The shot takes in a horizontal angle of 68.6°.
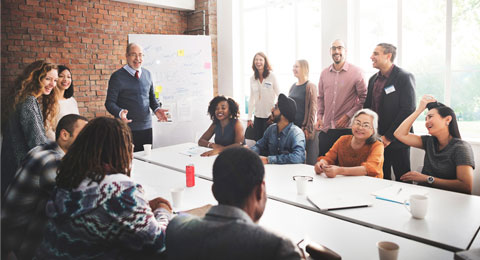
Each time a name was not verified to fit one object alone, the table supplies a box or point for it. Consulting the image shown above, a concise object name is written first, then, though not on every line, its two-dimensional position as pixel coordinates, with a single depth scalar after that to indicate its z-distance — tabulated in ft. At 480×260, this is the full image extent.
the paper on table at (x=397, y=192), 6.57
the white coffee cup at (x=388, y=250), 4.19
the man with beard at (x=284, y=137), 10.09
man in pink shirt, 13.64
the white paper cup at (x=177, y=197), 6.45
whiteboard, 18.07
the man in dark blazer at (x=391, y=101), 11.80
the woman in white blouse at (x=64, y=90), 11.82
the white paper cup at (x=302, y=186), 6.95
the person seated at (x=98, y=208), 4.18
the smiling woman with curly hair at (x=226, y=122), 12.41
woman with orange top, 8.23
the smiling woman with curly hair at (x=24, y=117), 8.53
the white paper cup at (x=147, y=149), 11.28
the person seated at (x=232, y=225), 3.09
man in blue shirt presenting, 14.05
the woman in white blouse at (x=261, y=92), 16.25
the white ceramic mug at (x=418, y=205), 5.55
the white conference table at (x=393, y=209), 5.11
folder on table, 6.15
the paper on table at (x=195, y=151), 11.25
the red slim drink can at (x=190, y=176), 7.80
